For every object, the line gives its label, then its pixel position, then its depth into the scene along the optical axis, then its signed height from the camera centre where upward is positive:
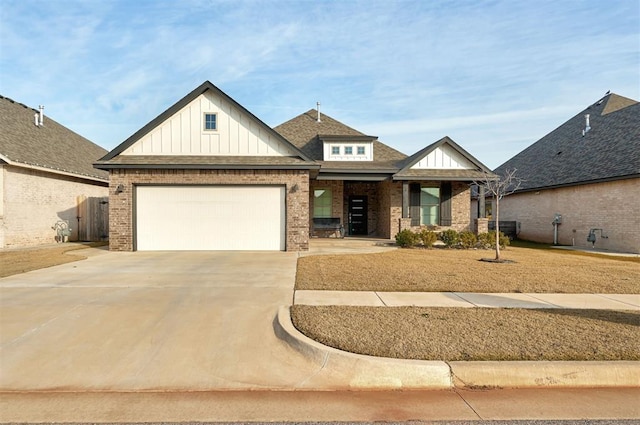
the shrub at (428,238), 14.99 -1.16
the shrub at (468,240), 15.05 -1.24
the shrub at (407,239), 15.11 -1.21
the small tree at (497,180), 12.41 +1.45
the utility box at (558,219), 18.58 -0.46
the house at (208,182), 13.45 +1.05
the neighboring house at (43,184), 14.37 +1.22
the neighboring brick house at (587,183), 15.20 +1.27
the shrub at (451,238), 15.09 -1.17
